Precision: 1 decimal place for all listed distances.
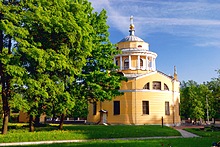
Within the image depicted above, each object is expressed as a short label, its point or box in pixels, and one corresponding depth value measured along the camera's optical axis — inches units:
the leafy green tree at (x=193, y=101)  2064.5
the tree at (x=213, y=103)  2170.5
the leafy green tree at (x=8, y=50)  703.7
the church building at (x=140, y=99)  1531.6
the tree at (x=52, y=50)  732.7
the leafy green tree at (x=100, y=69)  973.2
